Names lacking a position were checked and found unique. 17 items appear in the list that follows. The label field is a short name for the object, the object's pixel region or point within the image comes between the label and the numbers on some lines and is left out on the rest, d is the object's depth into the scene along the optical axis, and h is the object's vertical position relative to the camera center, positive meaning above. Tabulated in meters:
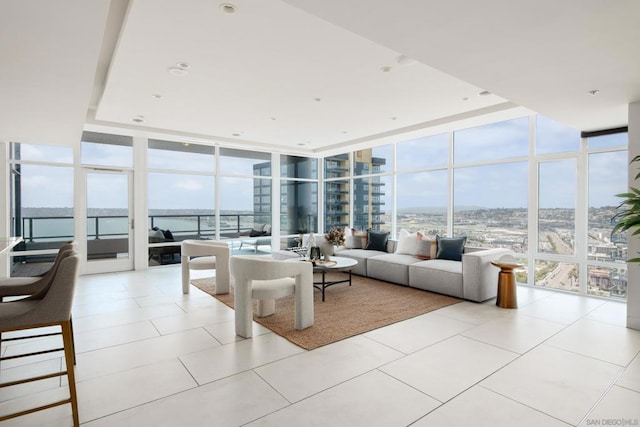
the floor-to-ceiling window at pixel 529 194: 4.89 +0.31
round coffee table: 4.97 -0.81
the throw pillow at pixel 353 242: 7.26 -0.65
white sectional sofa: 4.64 -0.92
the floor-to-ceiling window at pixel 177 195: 7.17 +0.37
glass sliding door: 6.55 -0.19
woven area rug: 3.48 -1.23
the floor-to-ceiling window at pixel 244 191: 8.07 +0.51
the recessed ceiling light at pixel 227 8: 2.46 +1.50
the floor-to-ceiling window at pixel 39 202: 5.87 +0.17
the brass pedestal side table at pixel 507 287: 4.38 -0.98
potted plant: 2.93 -0.03
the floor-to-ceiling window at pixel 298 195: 9.18 +0.48
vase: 5.48 -0.63
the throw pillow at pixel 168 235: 7.34 -0.51
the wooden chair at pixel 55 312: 1.96 -0.59
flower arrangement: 5.56 -0.41
